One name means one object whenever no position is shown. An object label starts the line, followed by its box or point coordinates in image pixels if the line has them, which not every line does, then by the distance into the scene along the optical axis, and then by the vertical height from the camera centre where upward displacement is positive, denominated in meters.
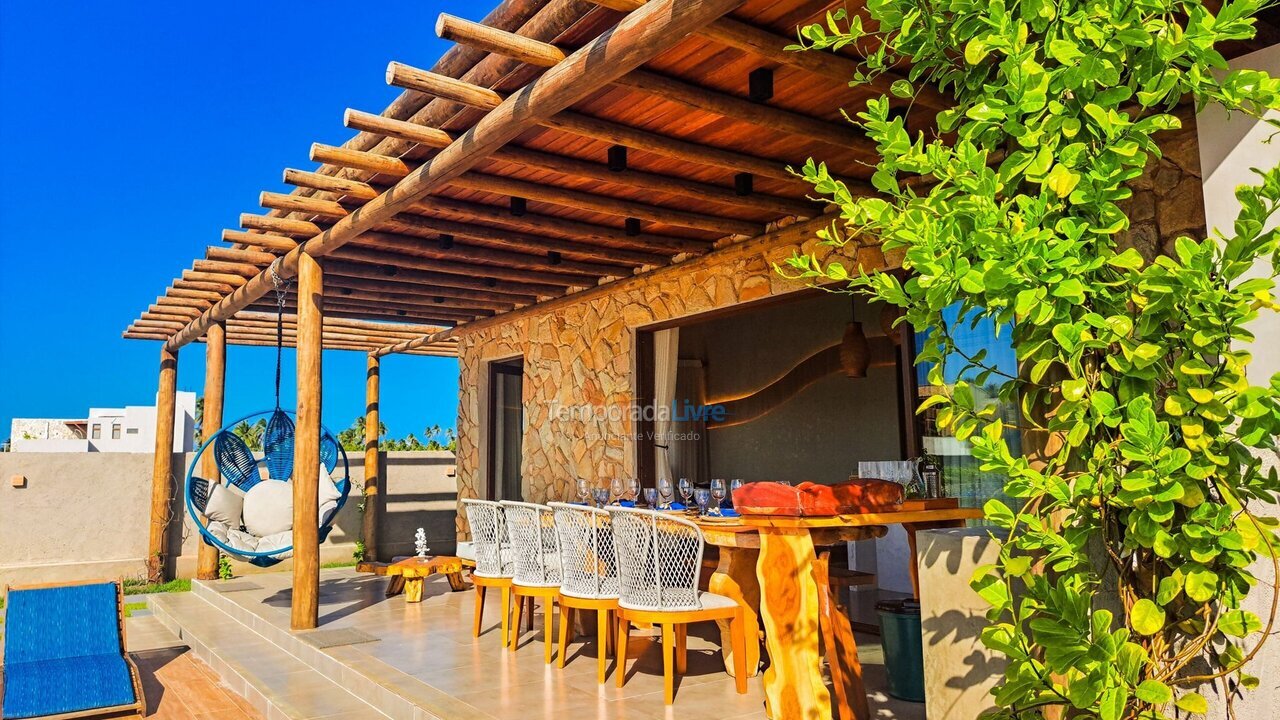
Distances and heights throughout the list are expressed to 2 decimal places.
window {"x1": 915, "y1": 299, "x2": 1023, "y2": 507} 4.75 +0.05
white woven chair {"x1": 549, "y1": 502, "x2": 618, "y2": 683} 4.31 -0.63
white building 35.03 +0.94
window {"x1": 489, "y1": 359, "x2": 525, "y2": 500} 9.94 +0.20
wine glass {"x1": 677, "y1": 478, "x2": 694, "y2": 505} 4.92 -0.26
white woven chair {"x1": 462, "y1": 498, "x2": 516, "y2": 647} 5.17 -0.63
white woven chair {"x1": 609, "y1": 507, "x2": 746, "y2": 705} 3.97 -0.64
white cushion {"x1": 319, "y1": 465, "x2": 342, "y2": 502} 7.04 -0.36
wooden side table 6.97 -1.03
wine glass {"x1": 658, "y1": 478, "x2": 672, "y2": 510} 4.96 -0.28
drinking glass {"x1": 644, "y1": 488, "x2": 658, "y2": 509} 5.00 -0.32
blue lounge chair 4.20 -1.14
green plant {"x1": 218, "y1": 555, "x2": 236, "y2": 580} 8.82 -1.24
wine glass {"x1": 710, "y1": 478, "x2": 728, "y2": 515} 4.66 -0.26
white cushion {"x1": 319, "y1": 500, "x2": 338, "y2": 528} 6.81 -0.50
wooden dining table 3.45 -0.71
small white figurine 7.72 -0.89
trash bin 3.79 -0.92
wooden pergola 3.51 +1.57
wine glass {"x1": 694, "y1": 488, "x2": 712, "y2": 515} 4.64 -0.31
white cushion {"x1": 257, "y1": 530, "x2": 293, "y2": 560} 6.71 -0.74
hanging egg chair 6.73 -0.33
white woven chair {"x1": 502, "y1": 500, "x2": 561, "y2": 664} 4.82 -0.65
